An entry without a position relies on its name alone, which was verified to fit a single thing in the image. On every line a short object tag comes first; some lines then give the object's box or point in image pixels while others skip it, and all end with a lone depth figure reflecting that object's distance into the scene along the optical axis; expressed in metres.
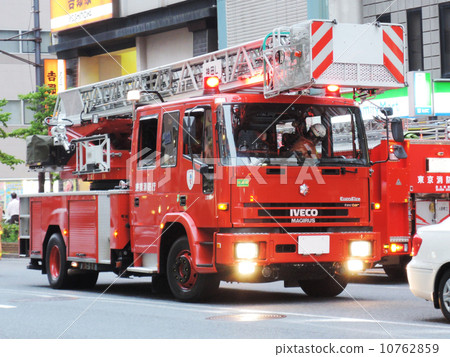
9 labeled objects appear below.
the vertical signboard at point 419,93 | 25.42
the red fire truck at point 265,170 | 13.17
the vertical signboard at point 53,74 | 40.53
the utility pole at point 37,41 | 33.56
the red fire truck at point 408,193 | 16.84
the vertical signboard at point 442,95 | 25.56
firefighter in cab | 13.58
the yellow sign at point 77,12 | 36.38
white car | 11.18
